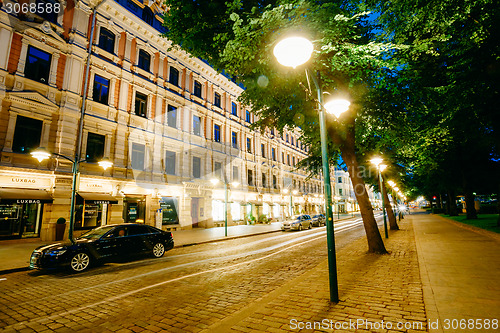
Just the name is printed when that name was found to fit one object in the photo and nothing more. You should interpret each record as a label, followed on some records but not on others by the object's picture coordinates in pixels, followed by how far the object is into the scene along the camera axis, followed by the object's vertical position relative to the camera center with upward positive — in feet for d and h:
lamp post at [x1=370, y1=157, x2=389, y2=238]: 45.06 +8.02
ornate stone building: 43.62 +19.67
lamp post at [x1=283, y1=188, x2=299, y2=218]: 118.32 +4.23
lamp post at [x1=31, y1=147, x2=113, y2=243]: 33.88 +7.31
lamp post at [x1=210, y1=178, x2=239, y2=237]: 85.71 +8.00
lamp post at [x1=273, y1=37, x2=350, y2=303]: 13.46 +7.08
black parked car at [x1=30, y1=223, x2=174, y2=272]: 24.61 -4.61
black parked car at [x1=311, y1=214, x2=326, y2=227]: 86.27 -5.53
